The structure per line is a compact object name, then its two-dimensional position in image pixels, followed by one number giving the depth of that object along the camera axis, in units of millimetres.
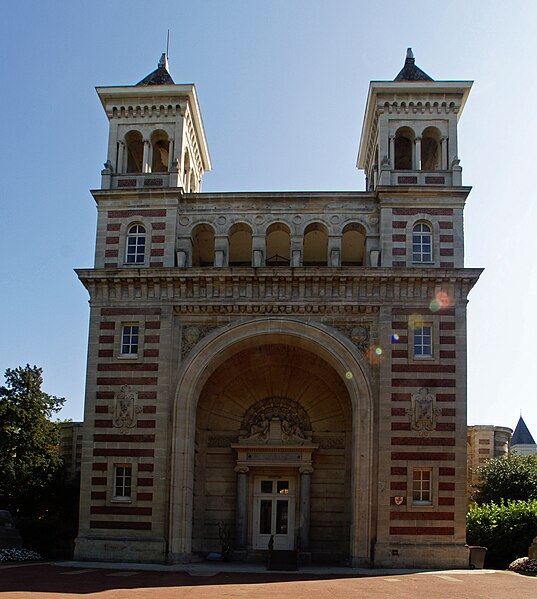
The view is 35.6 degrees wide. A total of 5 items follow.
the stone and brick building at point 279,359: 33969
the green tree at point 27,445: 38312
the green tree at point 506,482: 42000
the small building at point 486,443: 51406
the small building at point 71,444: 47250
